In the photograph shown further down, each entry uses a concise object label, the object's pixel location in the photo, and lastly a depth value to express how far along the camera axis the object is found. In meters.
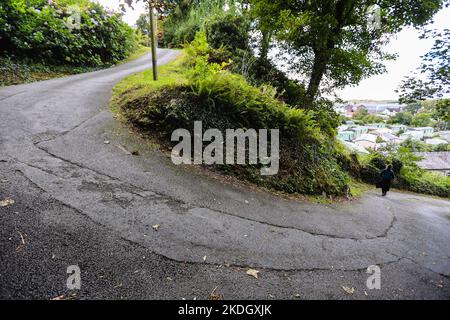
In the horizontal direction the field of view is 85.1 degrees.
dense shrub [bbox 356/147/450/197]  15.56
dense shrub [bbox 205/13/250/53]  14.84
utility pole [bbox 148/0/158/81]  8.34
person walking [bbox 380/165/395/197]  11.91
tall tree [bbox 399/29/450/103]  8.63
